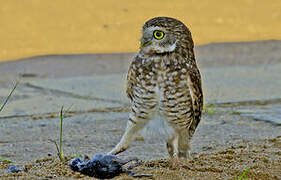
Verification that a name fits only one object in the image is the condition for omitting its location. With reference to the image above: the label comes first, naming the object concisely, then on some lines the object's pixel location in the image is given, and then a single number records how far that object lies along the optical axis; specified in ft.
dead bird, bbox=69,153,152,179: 22.13
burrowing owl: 24.30
